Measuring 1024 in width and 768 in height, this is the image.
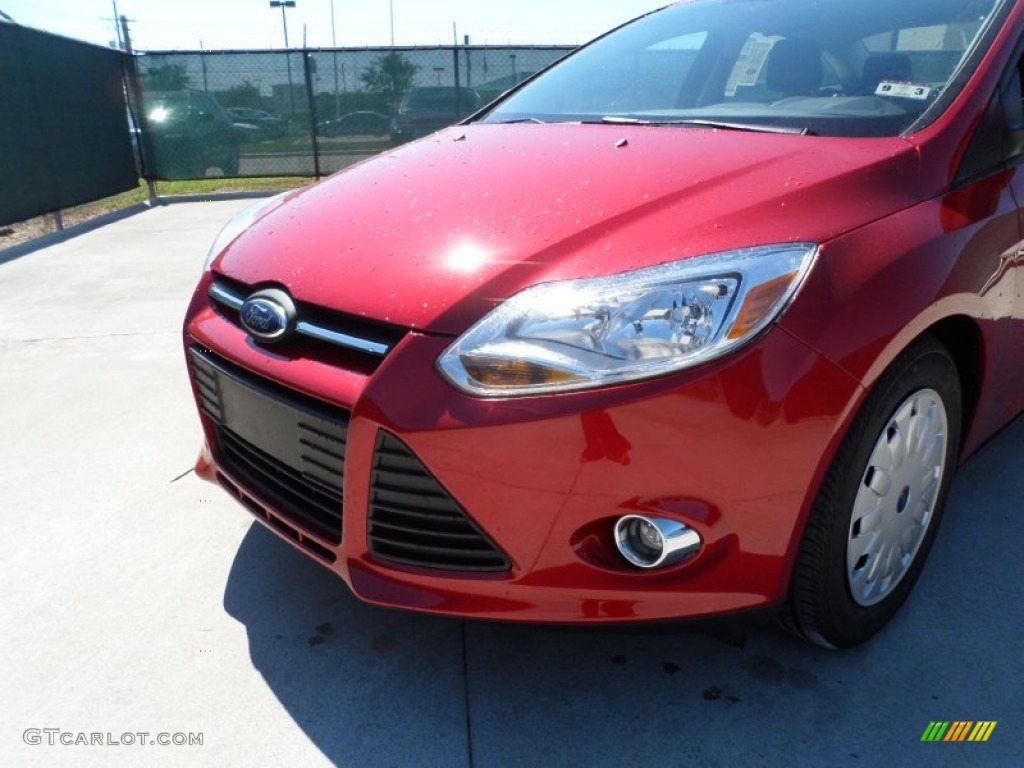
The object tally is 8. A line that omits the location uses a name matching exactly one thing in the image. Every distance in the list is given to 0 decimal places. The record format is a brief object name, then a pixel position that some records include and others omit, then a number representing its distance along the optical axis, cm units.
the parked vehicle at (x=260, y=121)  1080
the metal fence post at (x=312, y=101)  1091
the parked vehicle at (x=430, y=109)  1128
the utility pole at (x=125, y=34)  2097
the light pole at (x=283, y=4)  3047
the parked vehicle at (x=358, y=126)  1116
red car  149
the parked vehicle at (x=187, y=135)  1033
